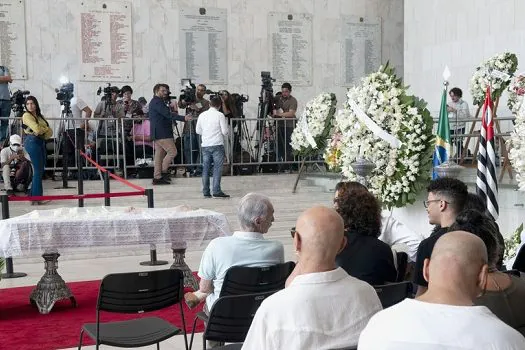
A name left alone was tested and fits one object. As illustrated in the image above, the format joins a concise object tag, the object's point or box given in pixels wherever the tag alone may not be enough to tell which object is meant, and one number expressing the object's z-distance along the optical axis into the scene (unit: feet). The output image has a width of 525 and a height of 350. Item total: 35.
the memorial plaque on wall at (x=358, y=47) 65.21
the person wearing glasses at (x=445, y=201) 14.79
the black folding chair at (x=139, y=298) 14.39
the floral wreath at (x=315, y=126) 42.83
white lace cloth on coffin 21.50
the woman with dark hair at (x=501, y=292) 9.97
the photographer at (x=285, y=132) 51.42
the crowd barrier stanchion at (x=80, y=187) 35.99
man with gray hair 15.25
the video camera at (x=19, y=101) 45.98
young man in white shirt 41.83
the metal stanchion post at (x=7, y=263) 27.50
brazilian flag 22.61
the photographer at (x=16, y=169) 38.75
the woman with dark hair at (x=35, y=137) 37.58
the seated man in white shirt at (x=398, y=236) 17.16
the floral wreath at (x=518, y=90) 33.67
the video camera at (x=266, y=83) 54.08
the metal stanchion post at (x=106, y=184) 34.88
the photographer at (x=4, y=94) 47.19
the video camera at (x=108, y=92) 49.08
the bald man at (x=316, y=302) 8.95
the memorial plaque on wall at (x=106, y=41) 55.88
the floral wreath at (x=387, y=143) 22.95
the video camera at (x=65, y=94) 46.88
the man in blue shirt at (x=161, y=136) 43.62
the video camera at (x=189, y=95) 50.49
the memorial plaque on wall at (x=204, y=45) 59.26
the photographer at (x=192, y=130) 48.21
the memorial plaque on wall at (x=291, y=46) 62.34
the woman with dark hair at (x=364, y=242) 13.62
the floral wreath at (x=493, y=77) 40.73
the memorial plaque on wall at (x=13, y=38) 53.31
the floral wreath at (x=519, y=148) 19.54
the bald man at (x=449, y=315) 6.99
